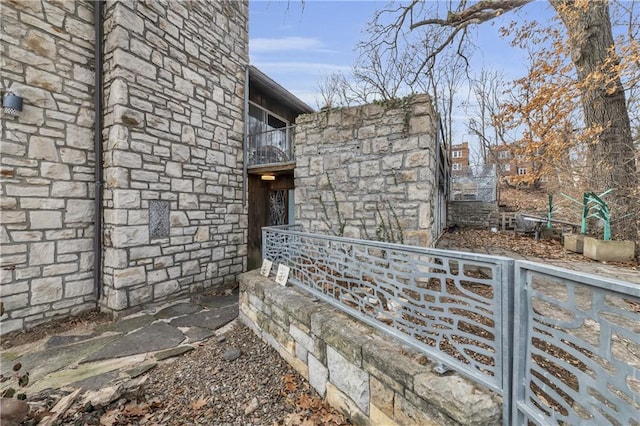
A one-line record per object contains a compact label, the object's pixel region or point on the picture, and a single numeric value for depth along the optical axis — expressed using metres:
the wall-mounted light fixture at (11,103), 2.94
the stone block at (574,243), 4.59
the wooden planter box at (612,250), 3.85
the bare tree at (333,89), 14.12
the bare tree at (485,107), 14.96
